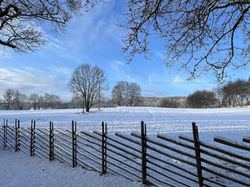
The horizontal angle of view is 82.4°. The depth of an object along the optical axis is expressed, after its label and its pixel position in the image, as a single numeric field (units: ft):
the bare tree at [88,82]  108.17
